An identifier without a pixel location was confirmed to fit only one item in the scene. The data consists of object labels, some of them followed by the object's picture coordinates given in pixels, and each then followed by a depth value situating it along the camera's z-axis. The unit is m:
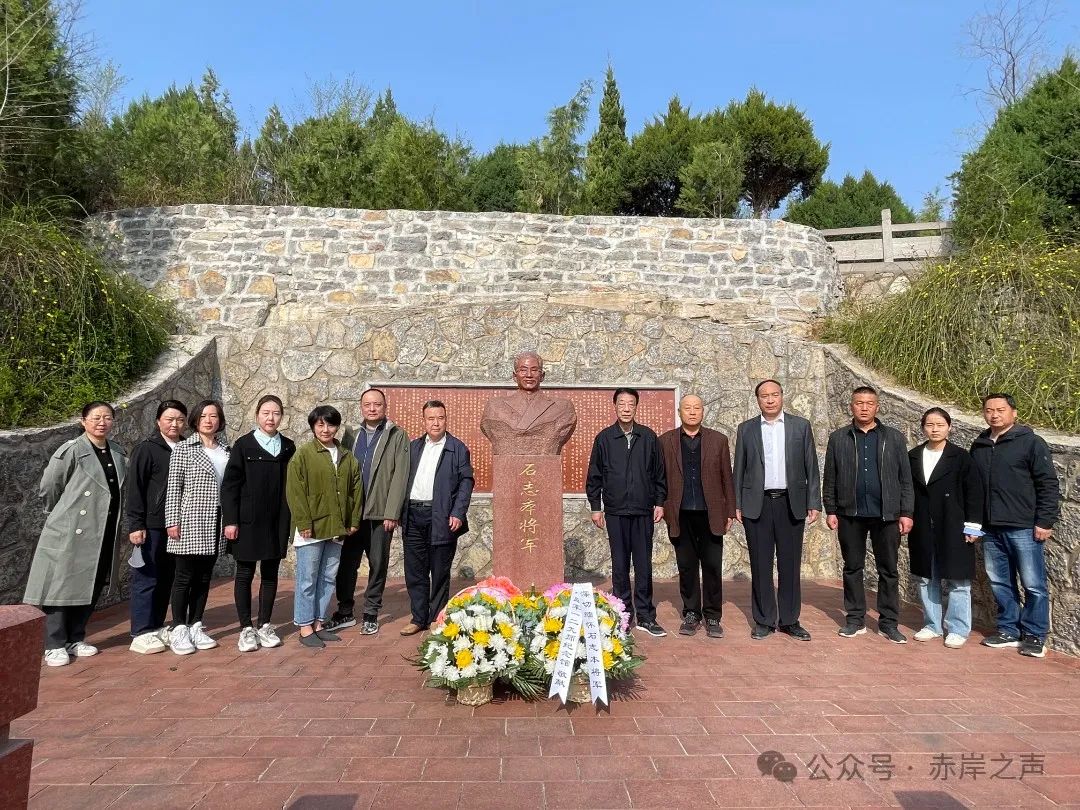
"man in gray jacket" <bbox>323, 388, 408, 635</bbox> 4.77
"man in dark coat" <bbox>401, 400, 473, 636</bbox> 4.66
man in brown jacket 4.74
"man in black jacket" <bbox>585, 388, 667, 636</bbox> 4.65
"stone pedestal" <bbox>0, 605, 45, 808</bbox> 1.30
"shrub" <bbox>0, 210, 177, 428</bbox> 5.52
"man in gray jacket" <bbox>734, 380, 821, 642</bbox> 4.73
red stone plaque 7.02
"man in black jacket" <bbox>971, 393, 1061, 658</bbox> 4.22
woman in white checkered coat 4.24
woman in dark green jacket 4.39
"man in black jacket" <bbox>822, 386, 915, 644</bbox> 4.62
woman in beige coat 4.12
